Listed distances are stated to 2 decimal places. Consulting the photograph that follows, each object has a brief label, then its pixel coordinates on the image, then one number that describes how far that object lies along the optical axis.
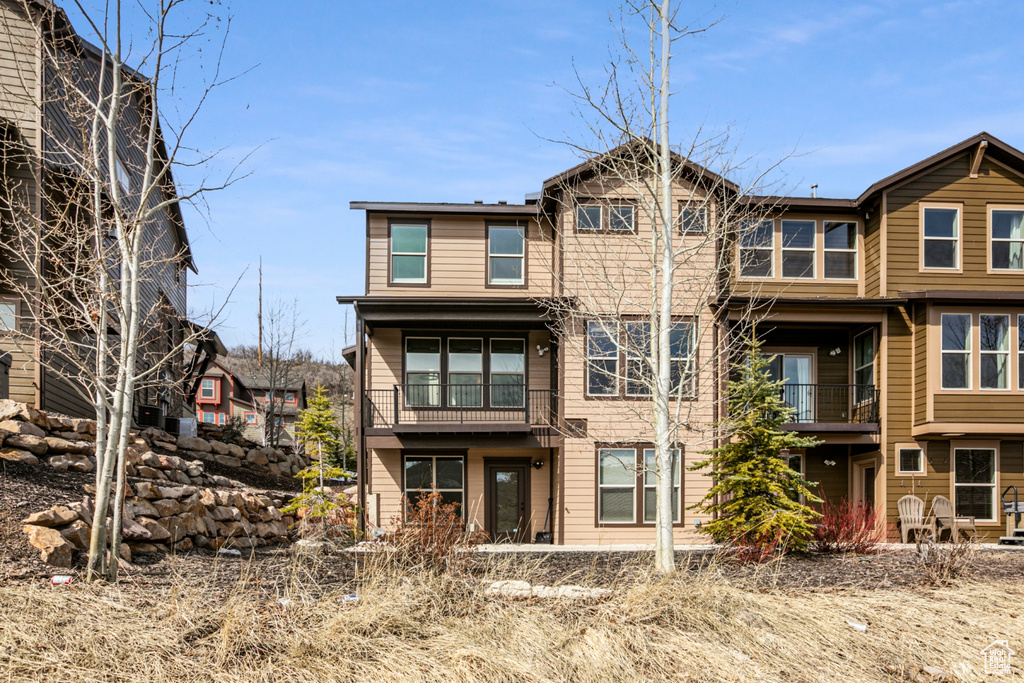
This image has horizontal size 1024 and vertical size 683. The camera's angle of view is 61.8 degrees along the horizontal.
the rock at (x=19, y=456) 11.16
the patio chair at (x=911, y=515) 16.40
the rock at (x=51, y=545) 8.49
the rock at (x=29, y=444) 11.49
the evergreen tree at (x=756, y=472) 13.11
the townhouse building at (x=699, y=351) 17.16
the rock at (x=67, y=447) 11.96
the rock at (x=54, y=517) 8.98
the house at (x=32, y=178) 14.34
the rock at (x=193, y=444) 18.84
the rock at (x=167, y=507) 11.22
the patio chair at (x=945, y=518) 16.53
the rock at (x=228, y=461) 20.20
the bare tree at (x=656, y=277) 10.76
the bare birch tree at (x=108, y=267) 8.48
